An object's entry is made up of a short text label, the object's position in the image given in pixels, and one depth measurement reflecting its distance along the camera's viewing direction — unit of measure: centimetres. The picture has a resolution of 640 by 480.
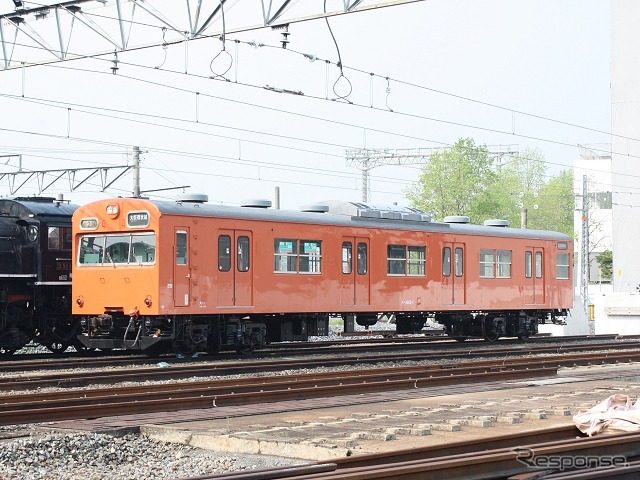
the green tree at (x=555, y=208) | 8925
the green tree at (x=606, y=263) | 8306
